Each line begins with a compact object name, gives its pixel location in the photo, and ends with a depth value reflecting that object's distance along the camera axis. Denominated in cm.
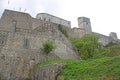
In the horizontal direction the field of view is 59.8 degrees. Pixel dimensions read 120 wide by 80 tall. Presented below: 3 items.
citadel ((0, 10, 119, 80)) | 1140
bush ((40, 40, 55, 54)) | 1270
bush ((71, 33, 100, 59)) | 1475
